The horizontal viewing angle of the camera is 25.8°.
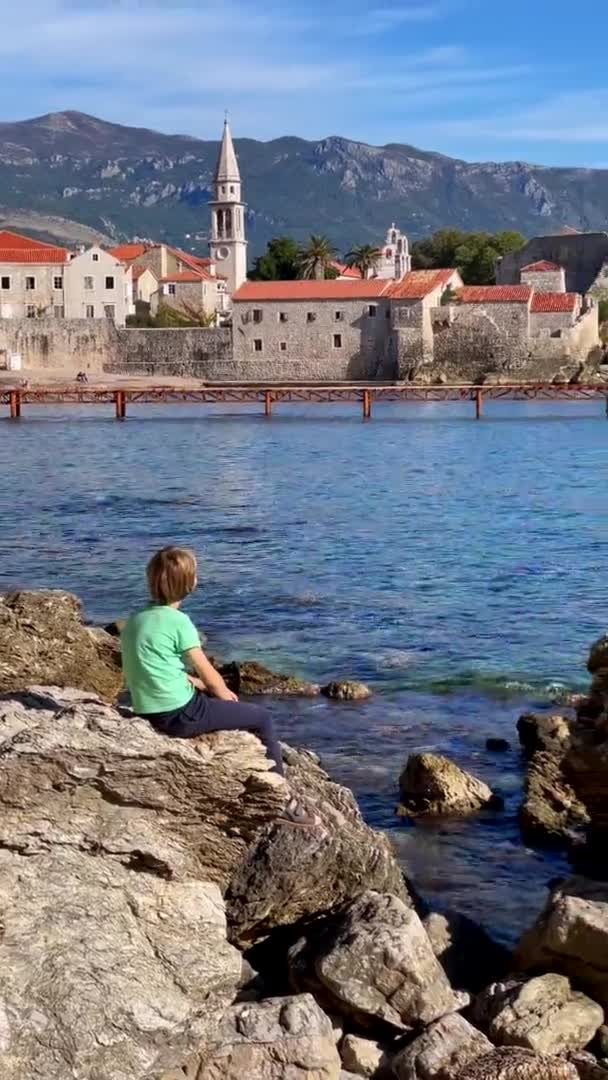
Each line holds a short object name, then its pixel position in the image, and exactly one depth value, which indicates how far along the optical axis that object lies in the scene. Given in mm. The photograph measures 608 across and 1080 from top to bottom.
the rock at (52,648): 9406
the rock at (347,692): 11258
